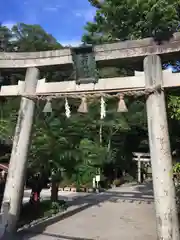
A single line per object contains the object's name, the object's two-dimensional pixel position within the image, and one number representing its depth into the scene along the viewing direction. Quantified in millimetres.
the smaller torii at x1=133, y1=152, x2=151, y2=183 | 17008
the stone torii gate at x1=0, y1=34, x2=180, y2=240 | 3663
